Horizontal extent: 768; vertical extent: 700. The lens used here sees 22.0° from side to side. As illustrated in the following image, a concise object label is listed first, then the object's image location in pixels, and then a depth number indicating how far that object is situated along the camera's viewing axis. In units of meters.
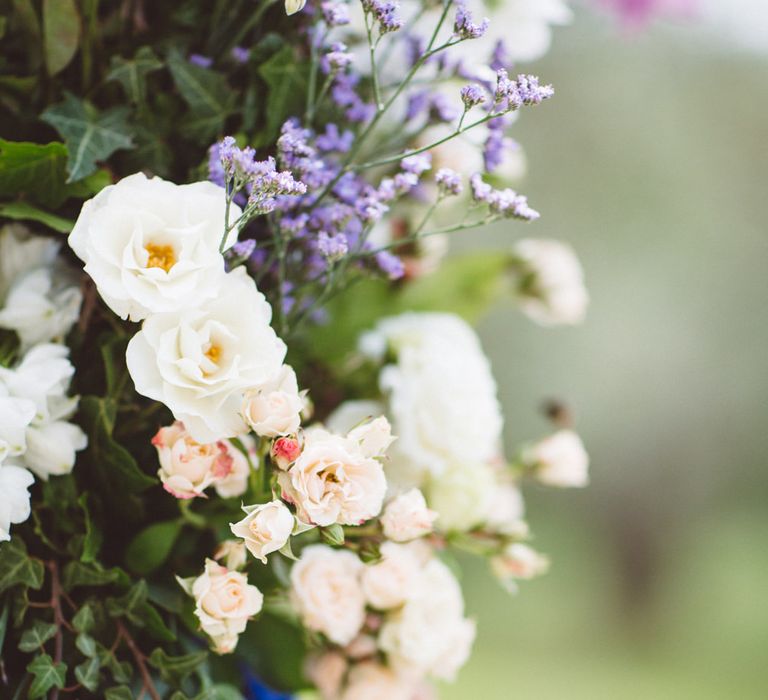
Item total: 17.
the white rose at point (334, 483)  0.66
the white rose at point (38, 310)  0.73
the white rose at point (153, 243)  0.67
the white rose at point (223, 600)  0.69
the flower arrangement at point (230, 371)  0.67
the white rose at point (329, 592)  0.75
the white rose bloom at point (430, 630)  0.77
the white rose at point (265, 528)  0.66
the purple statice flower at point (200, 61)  0.76
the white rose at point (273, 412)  0.67
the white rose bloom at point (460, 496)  0.80
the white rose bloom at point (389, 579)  0.75
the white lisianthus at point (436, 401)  0.81
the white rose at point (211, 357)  0.67
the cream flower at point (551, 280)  0.91
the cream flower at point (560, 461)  0.84
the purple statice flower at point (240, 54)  0.77
